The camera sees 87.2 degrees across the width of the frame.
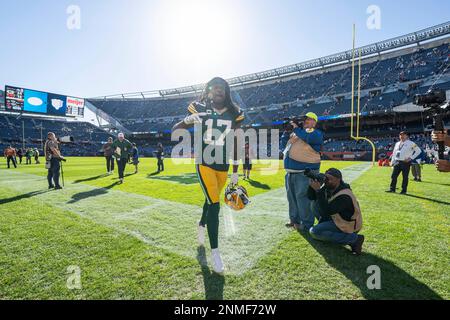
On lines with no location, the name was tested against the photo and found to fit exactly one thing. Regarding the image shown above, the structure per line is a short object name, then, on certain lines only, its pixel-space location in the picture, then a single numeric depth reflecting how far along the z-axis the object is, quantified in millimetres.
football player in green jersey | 2999
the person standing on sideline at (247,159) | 10716
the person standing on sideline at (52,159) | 7598
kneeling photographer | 3154
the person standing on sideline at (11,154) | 15773
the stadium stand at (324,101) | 32781
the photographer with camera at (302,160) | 3904
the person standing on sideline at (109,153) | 11906
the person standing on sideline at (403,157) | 7062
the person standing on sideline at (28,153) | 21180
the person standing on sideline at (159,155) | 14289
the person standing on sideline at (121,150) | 9812
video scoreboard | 43344
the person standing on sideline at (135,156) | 13612
